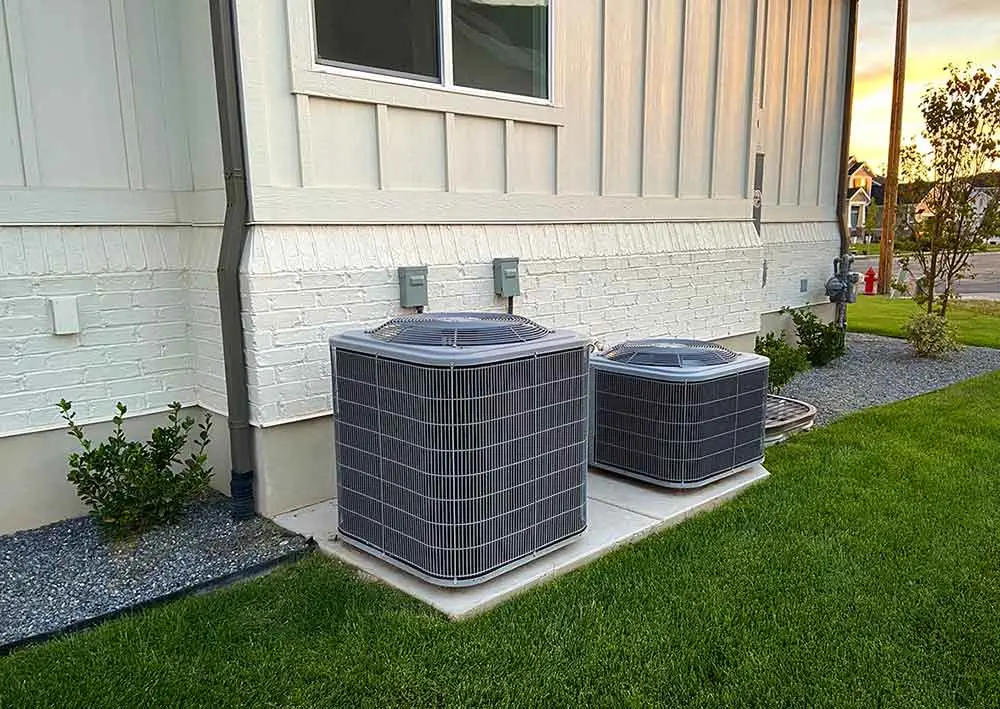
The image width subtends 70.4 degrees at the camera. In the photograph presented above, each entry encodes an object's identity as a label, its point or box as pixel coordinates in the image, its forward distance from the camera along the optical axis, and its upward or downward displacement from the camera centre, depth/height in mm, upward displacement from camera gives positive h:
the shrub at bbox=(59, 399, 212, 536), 3385 -1126
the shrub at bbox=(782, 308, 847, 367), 8055 -1222
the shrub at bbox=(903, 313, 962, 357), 8102 -1206
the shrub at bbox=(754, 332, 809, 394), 6662 -1242
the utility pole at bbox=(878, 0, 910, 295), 13047 +2110
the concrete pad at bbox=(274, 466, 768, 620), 2949 -1454
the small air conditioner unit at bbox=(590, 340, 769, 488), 3992 -1014
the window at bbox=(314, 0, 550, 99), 3732 +1129
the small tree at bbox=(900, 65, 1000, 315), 8500 +773
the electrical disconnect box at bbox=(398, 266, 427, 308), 4039 -259
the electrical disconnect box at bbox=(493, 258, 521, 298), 4531 -245
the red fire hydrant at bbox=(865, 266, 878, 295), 17831 -1273
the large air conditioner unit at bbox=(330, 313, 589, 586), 2840 -854
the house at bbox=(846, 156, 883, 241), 41728 +2180
